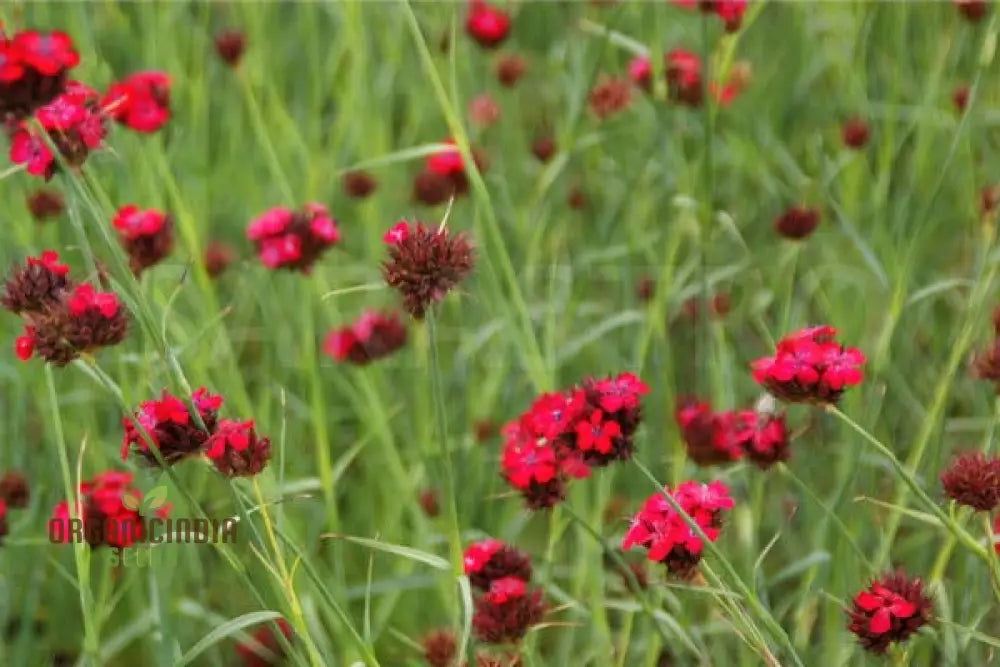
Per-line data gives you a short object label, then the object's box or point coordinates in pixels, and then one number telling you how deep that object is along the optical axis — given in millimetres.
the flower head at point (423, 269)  1924
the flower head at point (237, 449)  1926
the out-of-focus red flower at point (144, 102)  2169
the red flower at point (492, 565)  1992
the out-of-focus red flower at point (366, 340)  2164
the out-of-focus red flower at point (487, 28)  2425
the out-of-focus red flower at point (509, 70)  2656
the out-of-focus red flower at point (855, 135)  2311
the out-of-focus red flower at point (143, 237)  2087
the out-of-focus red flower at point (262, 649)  2143
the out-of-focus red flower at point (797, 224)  2185
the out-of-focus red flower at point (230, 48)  2334
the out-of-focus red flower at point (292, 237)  2114
